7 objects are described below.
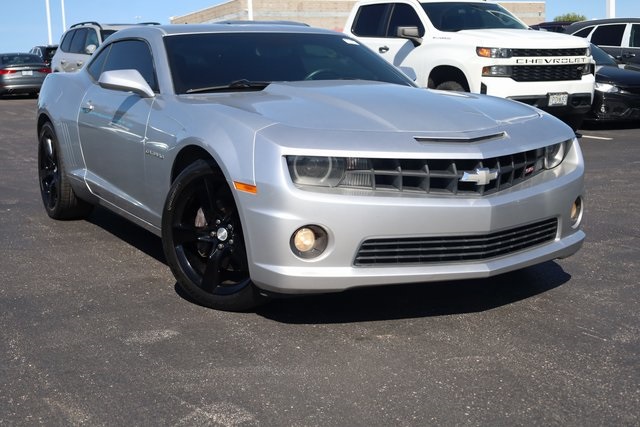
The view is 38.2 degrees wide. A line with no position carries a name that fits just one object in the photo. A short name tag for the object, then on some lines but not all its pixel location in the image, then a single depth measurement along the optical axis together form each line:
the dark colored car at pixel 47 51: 29.67
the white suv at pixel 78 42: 17.69
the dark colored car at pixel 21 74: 25.39
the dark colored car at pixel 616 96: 13.34
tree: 55.50
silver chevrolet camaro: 4.07
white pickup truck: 11.27
